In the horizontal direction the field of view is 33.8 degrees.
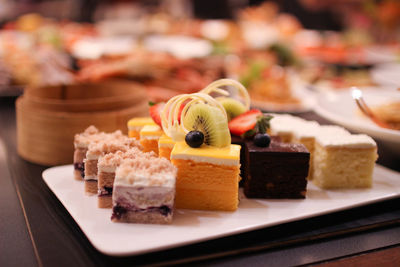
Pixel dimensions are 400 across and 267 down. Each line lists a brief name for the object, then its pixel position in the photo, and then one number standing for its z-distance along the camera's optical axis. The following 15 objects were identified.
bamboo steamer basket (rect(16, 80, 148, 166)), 0.55
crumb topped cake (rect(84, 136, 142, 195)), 0.47
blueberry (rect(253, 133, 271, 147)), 0.48
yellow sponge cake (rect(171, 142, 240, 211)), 0.45
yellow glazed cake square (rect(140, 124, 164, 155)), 0.49
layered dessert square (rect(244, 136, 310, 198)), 0.48
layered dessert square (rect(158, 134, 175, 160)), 0.47
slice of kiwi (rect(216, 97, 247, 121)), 0.51
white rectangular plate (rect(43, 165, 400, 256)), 0.41
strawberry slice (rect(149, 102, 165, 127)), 0.50
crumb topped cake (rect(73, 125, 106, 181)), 0.49
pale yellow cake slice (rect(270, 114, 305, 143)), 0.53
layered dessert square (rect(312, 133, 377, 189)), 0.50
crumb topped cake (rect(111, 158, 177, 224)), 0.43
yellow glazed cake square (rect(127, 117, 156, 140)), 0.52
